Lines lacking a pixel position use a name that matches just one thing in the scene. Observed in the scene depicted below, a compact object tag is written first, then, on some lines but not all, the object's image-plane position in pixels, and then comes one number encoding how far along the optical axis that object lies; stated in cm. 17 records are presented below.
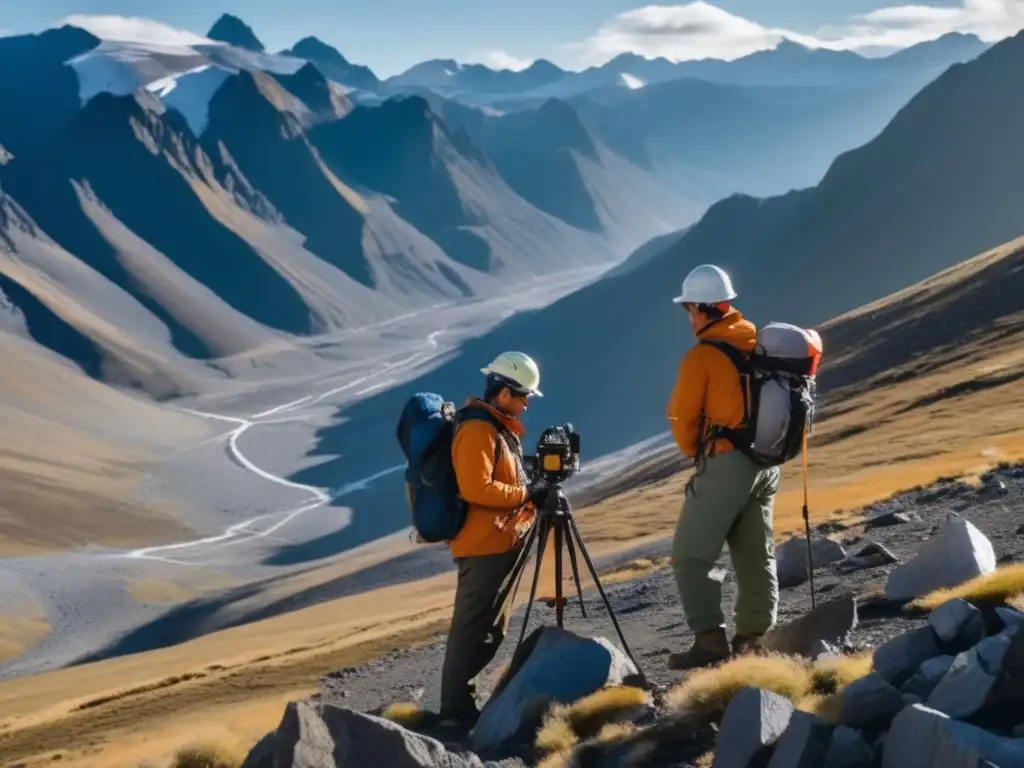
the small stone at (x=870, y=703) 702
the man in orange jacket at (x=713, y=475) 946
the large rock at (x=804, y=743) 653
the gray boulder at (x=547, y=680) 958
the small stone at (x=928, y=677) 725
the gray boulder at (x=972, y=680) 651
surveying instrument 1007
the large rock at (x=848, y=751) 651
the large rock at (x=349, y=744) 808
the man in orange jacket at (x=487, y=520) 970
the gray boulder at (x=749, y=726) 696
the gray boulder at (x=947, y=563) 1088
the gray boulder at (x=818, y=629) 967
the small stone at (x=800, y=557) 1530
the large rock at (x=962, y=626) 772
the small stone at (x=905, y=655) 773
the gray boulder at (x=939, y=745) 564
